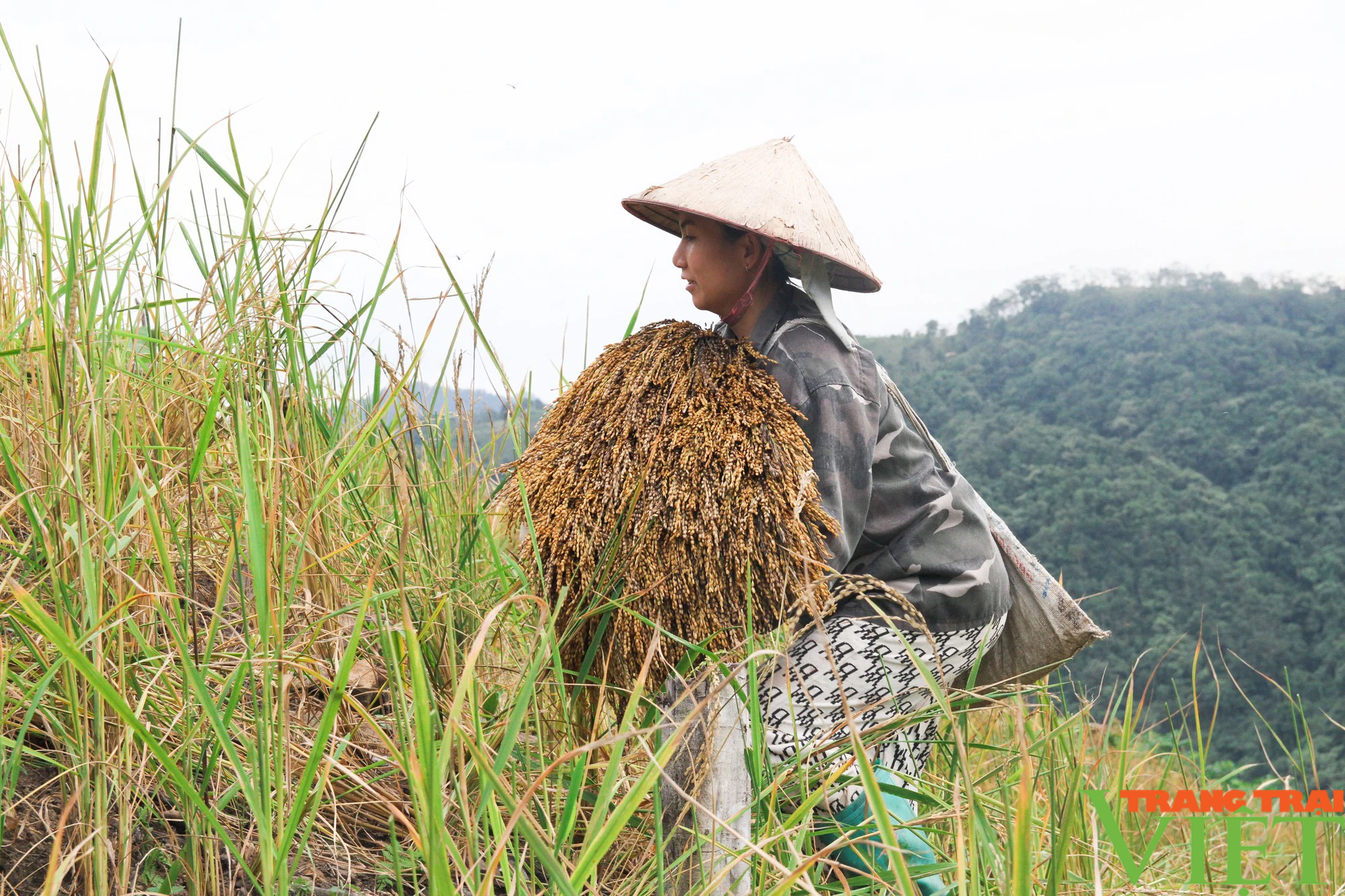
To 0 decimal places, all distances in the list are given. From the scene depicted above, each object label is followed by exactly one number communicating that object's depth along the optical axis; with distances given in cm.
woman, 200
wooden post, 180
